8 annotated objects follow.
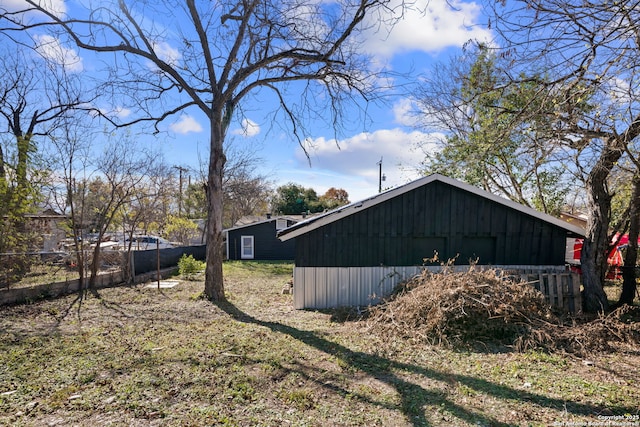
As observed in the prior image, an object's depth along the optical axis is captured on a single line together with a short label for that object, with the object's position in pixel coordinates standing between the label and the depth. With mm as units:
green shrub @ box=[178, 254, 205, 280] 13961
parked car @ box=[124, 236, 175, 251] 22825
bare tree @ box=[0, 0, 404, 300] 8500
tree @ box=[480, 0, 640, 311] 4434
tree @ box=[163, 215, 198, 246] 18609
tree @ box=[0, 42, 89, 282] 8297
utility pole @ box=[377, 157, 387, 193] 28177
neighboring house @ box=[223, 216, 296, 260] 23766
